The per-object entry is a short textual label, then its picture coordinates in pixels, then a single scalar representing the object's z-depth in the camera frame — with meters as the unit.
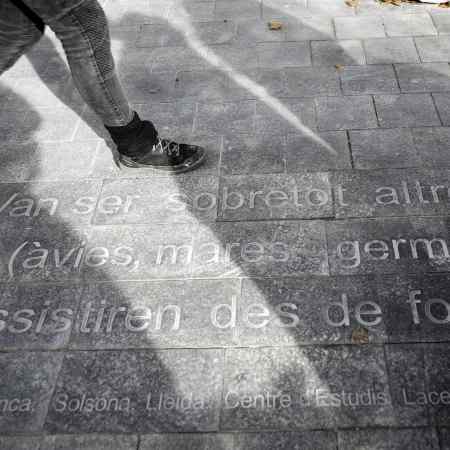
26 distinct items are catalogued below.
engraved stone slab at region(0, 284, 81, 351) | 2.85
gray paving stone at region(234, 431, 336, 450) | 2.34
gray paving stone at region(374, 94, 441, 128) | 4.07
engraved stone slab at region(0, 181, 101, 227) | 3.55
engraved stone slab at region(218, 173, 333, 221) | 3.43
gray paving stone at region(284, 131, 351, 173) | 3.78
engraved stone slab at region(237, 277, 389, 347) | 2.74
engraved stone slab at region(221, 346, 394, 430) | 2.42
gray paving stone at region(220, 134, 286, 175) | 3.81
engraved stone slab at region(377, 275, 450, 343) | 2.69
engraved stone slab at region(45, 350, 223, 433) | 2.47
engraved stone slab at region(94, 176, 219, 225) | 3.49
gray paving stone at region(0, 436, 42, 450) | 2.43
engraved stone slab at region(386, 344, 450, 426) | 2.39
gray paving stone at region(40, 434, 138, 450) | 2.41
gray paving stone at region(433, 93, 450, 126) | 4.07
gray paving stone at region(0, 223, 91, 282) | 3.20
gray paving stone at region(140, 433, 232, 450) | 2.37
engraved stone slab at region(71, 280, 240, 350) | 2.80
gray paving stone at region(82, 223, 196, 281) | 3.15
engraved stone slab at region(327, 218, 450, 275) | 3.03
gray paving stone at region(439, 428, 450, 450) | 2.28
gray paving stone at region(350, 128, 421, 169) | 3.73
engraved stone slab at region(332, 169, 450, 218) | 3.37
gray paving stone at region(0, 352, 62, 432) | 2.52
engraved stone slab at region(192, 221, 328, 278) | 3.09
